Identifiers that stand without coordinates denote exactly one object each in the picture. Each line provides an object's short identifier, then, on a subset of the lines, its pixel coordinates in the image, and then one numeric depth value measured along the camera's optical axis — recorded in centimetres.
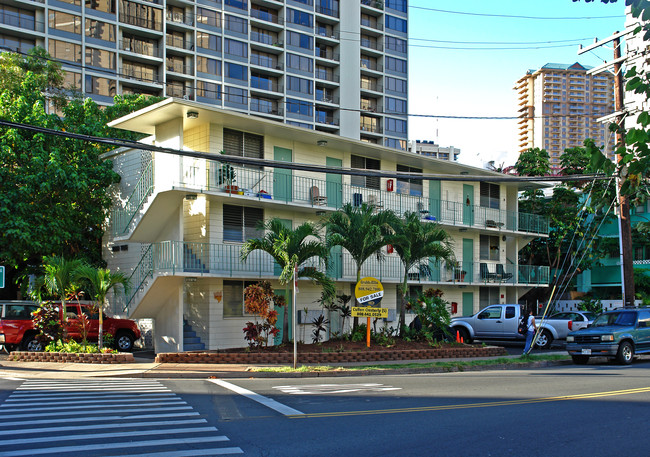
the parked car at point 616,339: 2034
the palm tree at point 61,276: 1989
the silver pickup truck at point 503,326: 2686
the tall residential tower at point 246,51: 5247
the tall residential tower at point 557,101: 15488
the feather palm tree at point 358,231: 2134
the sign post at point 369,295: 2008
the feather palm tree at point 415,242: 2255
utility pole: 2514
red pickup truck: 2152
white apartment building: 2223
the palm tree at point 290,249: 1991
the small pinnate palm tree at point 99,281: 1977
